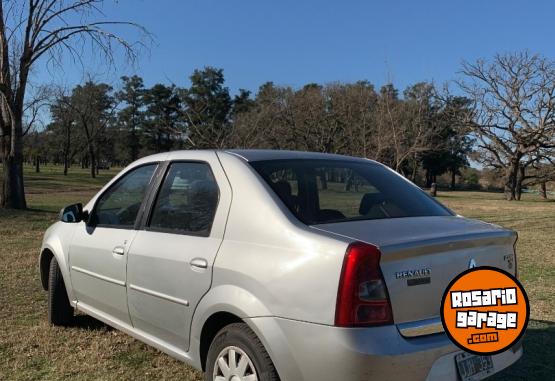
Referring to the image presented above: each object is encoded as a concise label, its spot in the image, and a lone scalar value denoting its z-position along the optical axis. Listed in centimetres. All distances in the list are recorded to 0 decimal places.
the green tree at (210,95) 5604
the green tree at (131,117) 7212
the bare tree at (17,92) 1529
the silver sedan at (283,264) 249
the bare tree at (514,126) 3897
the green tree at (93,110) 5879
